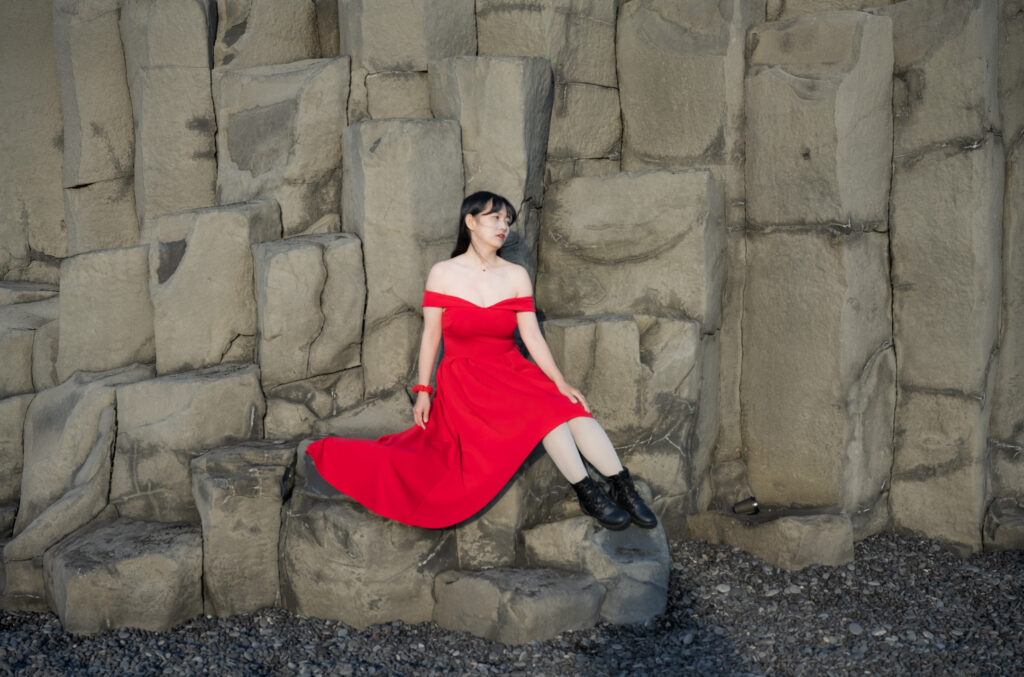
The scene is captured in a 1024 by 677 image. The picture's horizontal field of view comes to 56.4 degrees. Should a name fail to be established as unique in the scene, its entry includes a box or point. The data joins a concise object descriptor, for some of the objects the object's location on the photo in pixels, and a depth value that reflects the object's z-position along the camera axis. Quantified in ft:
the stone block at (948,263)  16.20
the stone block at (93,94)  19.90
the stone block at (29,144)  21.03
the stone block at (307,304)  16.05
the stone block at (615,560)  14.17
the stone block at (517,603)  13.48
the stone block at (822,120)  16.17
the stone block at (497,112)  16.81
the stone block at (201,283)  16.49
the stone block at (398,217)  16.46
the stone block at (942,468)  17.01
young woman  13.88
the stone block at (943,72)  15.88
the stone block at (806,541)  16.46
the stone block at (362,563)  14.20
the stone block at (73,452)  15.81
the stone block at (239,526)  14.67
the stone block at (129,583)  14.26
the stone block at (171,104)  18.79
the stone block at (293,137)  17.71
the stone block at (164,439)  15.78
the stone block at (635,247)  17.08
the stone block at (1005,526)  16.84
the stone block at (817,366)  16.70
